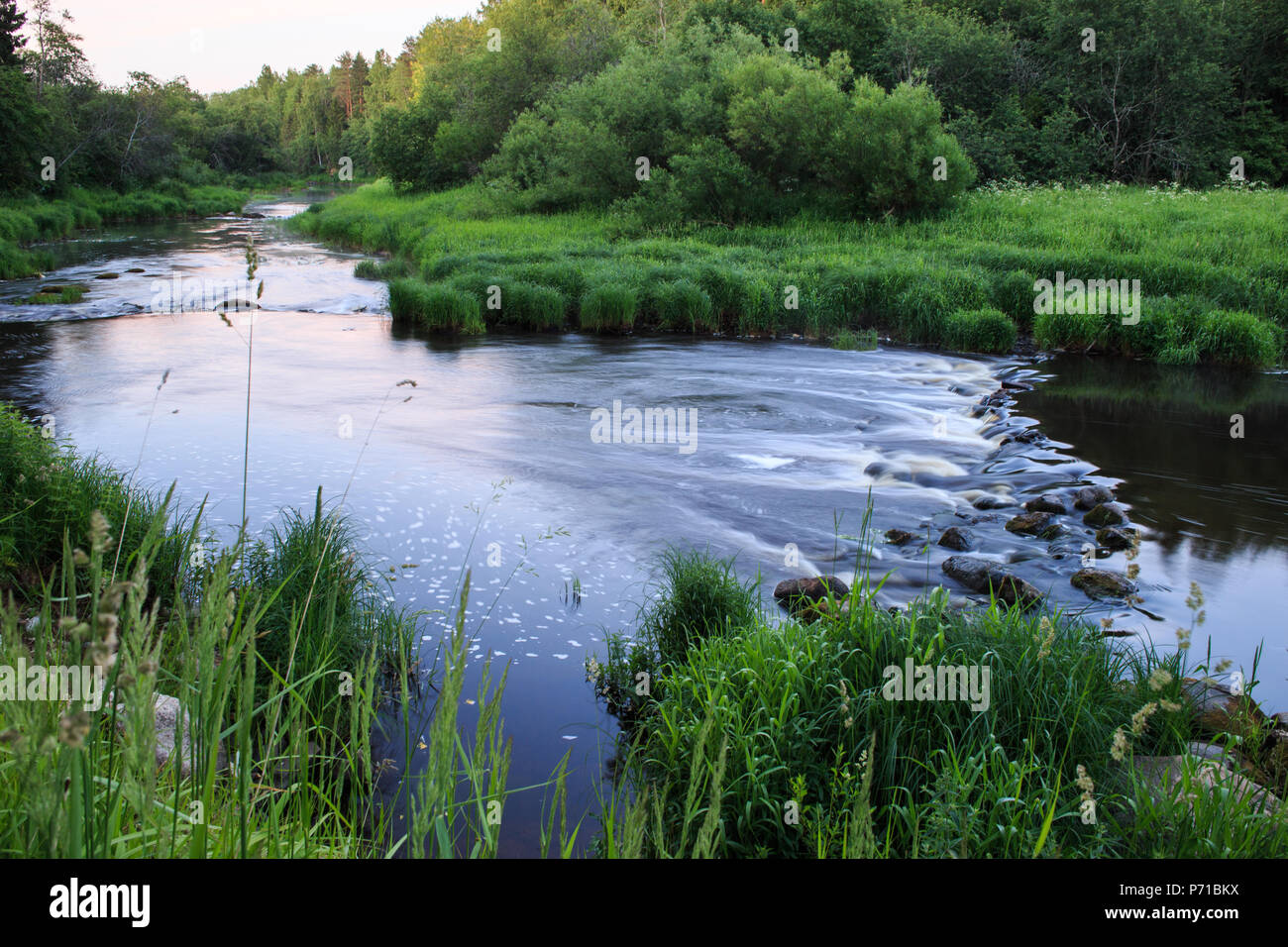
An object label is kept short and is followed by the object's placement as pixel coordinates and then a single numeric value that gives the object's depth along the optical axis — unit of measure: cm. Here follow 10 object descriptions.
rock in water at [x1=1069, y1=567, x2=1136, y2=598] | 759
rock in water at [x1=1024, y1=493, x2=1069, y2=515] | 961
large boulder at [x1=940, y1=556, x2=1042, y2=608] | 694
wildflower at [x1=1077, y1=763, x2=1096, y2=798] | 283
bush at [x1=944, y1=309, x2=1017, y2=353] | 1819
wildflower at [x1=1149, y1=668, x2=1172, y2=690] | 330
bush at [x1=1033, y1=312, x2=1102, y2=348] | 1792
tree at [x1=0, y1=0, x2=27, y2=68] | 3912
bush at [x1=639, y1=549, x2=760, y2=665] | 616
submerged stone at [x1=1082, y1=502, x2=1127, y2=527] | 933
